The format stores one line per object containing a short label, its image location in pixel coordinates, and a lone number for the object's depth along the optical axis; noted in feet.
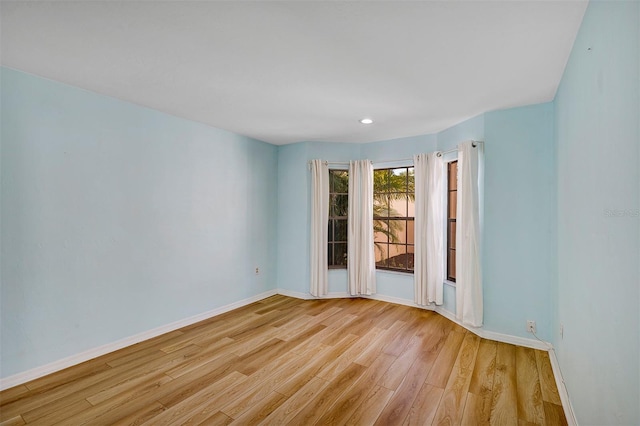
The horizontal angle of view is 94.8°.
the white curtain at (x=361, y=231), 14.87
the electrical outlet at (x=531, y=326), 9.79
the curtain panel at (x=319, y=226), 15.12
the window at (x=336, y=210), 15.88
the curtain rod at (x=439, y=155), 10.75
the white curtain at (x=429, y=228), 12.85
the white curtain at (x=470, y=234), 10.68
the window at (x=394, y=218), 14.71
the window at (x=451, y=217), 12.82
